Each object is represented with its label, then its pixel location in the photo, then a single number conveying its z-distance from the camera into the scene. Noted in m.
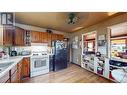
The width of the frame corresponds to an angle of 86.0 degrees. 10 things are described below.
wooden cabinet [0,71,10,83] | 0.80
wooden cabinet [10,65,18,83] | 1.14
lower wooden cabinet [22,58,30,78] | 1.99
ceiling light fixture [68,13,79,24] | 1.72
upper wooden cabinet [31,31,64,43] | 2.43
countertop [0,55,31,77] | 1.31
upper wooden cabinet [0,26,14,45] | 1.52
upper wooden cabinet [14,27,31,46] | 1.97
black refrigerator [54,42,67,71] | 2.62
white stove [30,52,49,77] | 2.15
